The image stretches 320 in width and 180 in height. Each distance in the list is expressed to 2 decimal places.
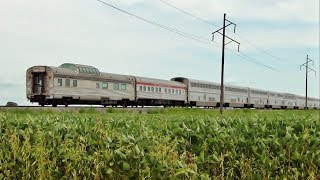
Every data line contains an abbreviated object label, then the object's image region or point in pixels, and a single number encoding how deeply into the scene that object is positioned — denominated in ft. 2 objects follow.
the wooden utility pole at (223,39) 132.47
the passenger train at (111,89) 119.65
